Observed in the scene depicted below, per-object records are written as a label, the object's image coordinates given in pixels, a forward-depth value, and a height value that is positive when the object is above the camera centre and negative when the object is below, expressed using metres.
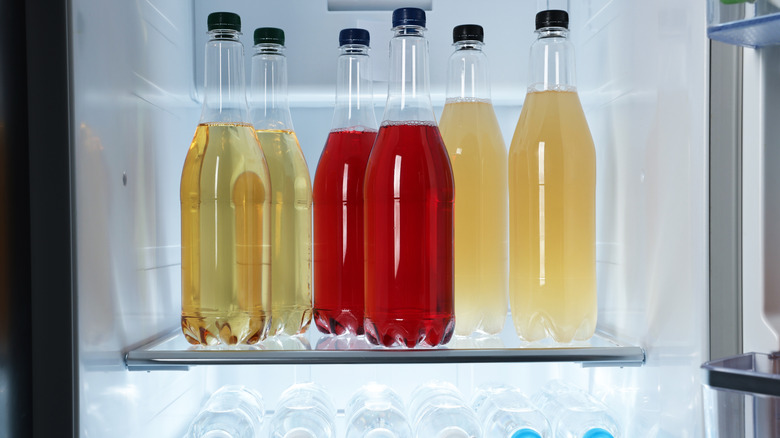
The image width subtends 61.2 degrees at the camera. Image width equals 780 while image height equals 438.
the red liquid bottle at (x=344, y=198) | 0.93 +0.02
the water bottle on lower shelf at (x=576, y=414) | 0.87 -0.28
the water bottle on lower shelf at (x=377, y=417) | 0.88 -0.28
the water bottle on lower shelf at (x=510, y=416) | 0.87 -0.28
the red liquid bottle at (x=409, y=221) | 0.82 -0.01
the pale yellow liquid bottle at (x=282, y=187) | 0.95 +0.04
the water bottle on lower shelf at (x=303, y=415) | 0.87 -0.28
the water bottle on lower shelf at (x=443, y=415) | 0.87 -0.28
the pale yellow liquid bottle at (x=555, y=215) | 0.88 -0.01
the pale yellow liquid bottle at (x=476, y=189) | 0.93 +0.03
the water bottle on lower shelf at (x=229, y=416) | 0.88 -0.28
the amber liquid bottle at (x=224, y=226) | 0.86 -0.02
